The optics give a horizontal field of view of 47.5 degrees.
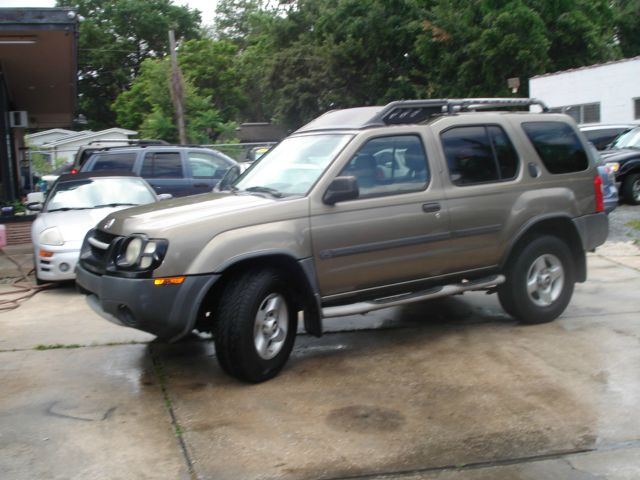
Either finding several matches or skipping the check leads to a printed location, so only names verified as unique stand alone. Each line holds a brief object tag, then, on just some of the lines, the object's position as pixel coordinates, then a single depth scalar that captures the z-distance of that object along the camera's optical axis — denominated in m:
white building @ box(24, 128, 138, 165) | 36.67
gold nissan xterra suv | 5.12
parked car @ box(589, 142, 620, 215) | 11.24
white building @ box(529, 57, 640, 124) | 20.00
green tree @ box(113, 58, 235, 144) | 31.55
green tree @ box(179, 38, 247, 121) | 48.03
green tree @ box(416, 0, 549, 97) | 28.25
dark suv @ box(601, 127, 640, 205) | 15.05
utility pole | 26.58
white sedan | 8.74
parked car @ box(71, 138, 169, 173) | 13.91
